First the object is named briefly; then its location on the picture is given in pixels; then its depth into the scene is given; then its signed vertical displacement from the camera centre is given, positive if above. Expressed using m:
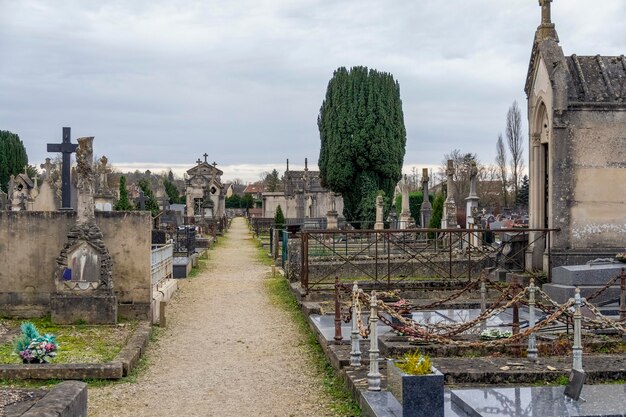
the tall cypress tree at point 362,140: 42.16 +3.46
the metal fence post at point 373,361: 7.90 -1.76
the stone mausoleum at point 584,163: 15.23 +0.72
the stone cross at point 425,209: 36.54 -0.49
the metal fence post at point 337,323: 10.63 -1.80
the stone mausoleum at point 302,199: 56.56 +0.14
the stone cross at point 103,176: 32.41 +1.16
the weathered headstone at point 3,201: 35.88 +0.11
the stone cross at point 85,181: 13.29 +0.39
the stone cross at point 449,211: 29.67 -0.49
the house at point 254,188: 145.68 +2.68
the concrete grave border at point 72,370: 9.07 -2.11
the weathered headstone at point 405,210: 34.47 -0.51
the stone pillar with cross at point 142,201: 29.70 +0.04
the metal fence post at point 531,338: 9.23 -1.78
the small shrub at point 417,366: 6.83 -1.56
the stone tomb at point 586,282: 12.55 -1.46
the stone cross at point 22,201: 36.03 +0.10
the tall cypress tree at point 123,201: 35.78 +0.05
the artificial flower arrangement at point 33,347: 9.41 -1.85
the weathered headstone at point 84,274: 12.95 -1.27
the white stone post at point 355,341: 9.19 -1.78
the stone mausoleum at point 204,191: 57.62 +0.94
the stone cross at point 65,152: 15.04 +1.04
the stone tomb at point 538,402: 6.66 -1.95
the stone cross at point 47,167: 36.98 +1.83
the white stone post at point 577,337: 7.79 -1.51
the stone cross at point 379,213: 35.35 -0.65
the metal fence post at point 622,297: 11.33 -1.54
